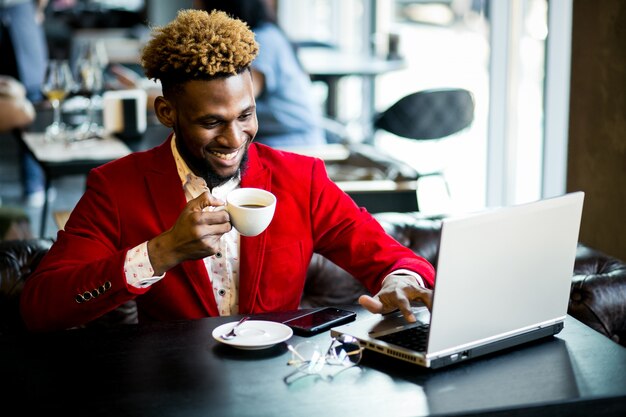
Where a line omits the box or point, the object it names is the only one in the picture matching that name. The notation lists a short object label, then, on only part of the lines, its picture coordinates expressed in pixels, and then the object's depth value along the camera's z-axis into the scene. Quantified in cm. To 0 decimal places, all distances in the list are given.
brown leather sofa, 255
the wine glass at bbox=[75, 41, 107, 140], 415
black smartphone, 188
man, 192
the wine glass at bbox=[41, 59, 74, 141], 412
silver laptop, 160
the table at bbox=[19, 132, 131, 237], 367
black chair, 493
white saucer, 176
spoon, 180
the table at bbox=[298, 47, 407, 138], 612
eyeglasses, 167
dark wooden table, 153
